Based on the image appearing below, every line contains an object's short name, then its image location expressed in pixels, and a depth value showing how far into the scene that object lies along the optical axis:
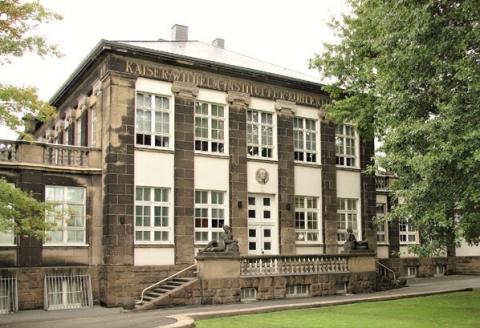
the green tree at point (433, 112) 15.36
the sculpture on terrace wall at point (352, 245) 25.83
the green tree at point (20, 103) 14.25
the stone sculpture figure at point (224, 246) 22.20
